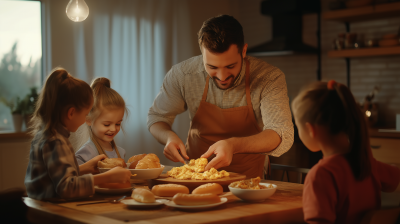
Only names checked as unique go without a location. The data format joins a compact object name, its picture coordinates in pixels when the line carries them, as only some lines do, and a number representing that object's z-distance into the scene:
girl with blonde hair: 2.16
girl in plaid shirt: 1.39
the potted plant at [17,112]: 3.76
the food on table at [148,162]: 1.72
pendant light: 2.14
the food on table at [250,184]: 1.44
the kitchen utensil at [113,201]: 1.42
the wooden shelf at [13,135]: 3.61
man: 2.00
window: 3.90
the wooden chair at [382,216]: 1.13
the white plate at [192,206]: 1.28
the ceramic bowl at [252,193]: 1.39
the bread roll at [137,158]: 1.93
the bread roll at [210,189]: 1.44
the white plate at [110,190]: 1.55
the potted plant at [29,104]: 3.81
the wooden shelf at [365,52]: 3.79
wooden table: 1.19
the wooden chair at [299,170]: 2.05
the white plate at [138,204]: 1.32
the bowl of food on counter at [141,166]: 1.66
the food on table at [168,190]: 1.48
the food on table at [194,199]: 1.30
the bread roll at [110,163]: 1.67
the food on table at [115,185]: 1.57
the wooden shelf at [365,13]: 3.83
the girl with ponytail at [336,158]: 1.15
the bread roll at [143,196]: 1.35
